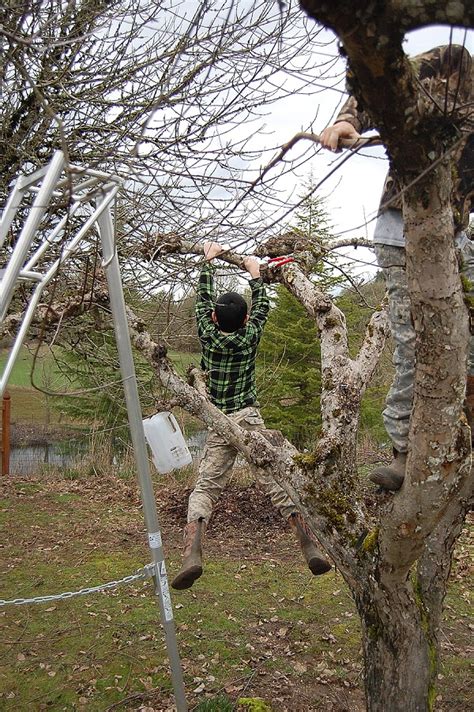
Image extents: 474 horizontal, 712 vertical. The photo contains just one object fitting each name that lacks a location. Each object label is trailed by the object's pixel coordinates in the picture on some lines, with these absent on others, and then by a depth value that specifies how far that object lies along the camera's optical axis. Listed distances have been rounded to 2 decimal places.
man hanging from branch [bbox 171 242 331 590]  4.04
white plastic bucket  3.61
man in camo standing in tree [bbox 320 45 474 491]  1.99
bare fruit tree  1.57
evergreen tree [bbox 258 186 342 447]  11.08
